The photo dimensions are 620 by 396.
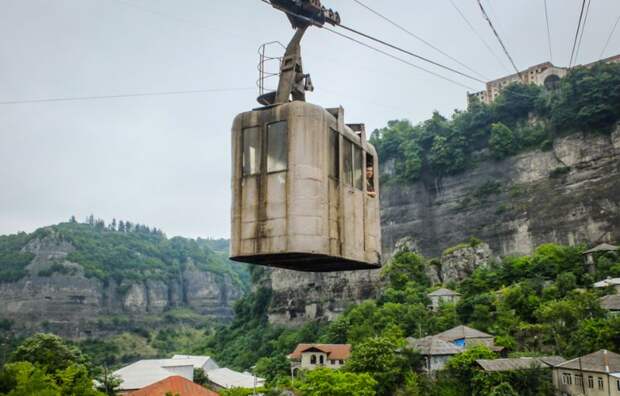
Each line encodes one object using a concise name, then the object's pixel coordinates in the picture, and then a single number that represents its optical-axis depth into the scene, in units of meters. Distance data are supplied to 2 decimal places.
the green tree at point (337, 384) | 28.59
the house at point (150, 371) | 37.72
